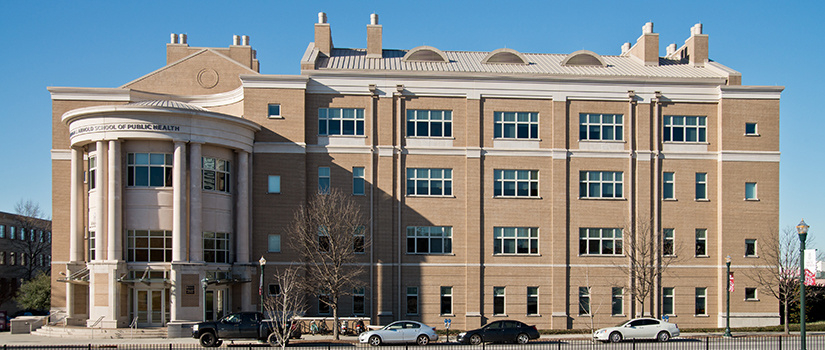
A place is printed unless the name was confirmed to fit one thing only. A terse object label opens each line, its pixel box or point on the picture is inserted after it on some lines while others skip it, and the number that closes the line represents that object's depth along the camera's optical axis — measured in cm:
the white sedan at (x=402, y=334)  3431
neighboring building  7975
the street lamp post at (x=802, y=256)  2698
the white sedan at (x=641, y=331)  3659
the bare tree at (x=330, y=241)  4119
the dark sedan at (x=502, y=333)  3544
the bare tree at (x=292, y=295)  3987
